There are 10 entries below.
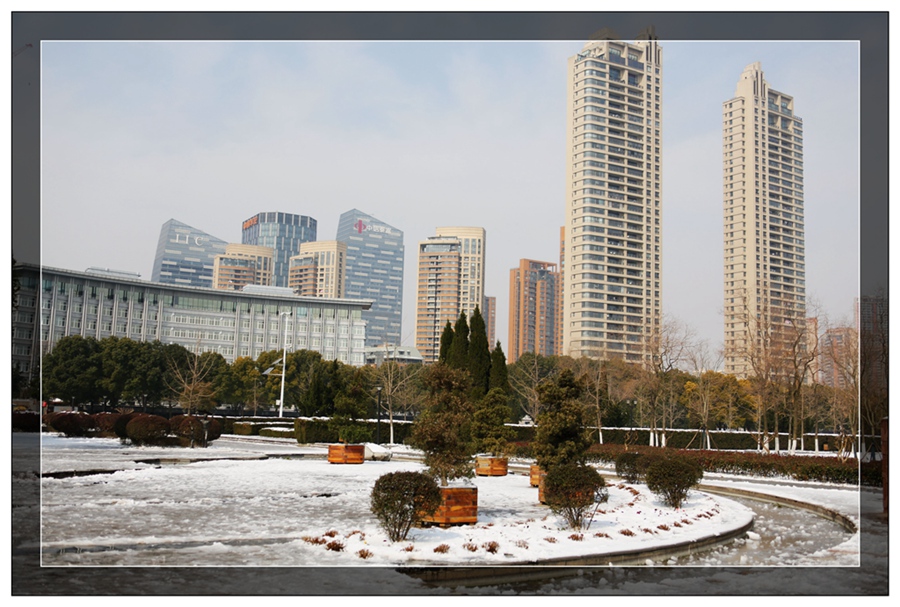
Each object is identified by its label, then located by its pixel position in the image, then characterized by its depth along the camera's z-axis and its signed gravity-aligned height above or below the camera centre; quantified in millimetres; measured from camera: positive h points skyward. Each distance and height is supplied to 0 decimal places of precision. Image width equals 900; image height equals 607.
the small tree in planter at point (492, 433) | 18016 -1729
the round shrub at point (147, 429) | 23578 -2264
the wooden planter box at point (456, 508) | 9523 -1857
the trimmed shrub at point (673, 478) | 11547 -1716
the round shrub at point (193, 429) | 25141 -2396
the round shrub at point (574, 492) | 9289 -1584
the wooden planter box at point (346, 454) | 20312 -2515
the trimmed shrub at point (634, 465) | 15938 -2110
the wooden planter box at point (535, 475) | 15336 -2271
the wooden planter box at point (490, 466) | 17969 -2443
